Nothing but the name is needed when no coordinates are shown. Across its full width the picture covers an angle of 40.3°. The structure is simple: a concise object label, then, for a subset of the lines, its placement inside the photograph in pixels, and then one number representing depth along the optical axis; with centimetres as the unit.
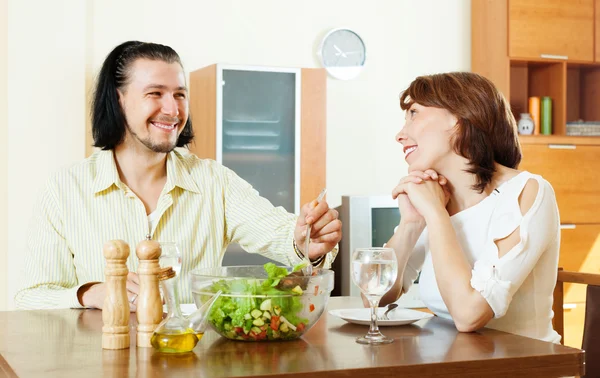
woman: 182
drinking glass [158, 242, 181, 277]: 151
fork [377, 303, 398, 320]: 182
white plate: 174
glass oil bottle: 143
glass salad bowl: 149
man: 241
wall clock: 488
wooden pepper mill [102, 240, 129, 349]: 146
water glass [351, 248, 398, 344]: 155
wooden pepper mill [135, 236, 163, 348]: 146
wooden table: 130
